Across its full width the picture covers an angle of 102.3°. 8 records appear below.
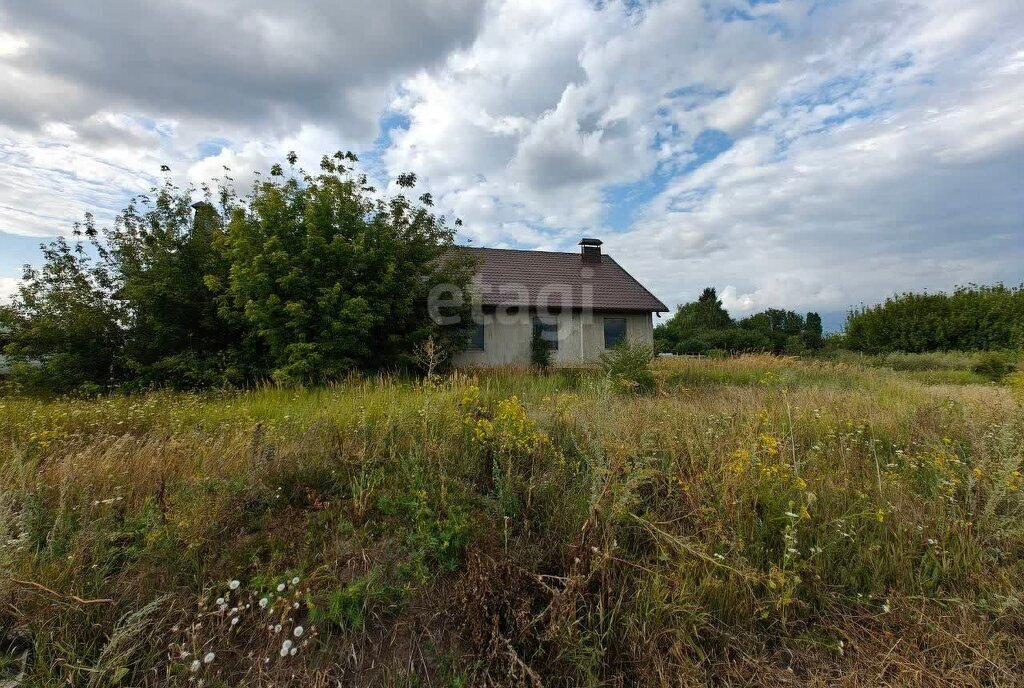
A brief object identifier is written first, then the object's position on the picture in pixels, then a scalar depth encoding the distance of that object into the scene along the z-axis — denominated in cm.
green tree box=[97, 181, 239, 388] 879
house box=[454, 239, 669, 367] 1681
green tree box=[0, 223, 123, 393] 853
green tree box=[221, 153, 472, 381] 822
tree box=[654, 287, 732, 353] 3762
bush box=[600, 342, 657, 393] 866
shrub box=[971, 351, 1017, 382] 1270
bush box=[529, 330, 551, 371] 1667
